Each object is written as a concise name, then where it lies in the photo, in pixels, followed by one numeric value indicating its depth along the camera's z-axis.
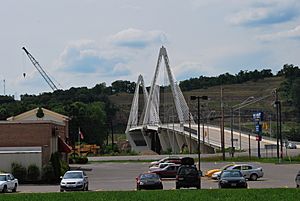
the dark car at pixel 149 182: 46.16
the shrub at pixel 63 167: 66.96
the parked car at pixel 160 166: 70.03
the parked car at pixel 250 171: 60.71
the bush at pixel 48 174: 63.28
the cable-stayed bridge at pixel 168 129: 136.38
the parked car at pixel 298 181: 43.03
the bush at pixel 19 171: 63.38
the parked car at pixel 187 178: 44.93
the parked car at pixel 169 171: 67.44
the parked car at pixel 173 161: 77.89
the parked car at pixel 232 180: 44.16
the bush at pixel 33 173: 63.50
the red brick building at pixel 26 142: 64.44
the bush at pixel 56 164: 64.53
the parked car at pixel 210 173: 67.11
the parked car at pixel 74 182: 45.95
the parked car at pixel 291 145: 131.05
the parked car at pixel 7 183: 47.21
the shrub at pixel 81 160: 106.46
